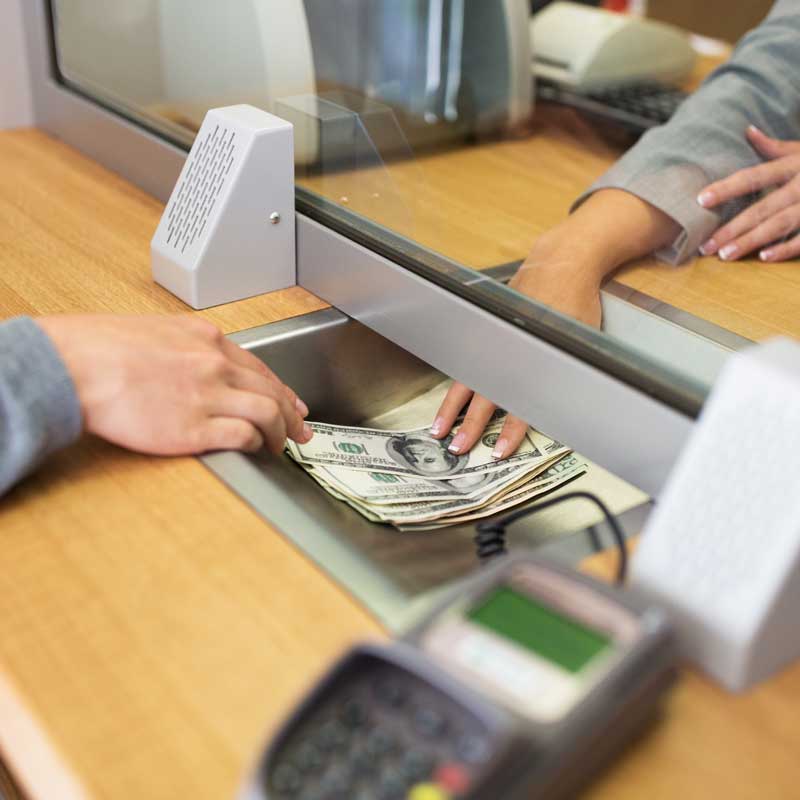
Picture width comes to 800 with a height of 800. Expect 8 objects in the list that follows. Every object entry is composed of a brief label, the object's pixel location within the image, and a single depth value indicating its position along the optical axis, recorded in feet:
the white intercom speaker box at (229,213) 3.29
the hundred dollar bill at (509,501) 2.93
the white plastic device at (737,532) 1.81
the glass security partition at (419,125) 2.85
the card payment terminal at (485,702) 1.51
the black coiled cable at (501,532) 2.22
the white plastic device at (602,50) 5.22
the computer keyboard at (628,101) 4.66
